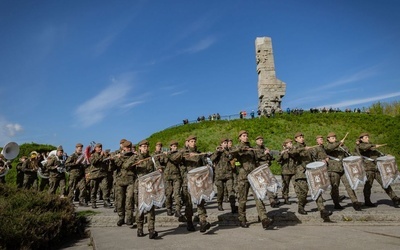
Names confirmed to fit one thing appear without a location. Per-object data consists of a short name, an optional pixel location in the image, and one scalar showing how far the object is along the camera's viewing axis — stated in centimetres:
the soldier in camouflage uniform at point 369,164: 866
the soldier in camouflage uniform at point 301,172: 794
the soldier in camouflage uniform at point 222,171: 926
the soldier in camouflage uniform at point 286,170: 1004
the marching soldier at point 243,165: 743
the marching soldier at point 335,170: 846
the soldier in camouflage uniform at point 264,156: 896
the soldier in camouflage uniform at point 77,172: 1097
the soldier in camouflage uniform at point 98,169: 1034
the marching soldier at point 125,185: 779
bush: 572
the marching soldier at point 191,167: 696
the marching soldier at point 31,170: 1321
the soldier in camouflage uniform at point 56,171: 1141
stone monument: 3700
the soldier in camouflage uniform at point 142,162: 741
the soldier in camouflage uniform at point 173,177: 812
